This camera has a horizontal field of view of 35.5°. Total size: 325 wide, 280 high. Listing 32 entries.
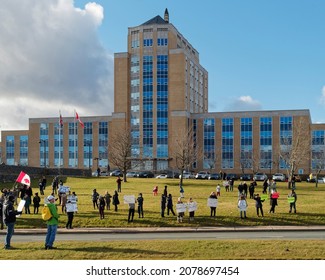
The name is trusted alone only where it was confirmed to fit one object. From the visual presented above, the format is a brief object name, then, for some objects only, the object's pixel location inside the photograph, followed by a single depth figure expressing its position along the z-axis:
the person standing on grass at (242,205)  29.86
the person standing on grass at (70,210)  25.73
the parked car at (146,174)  91.15
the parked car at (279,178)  79.14
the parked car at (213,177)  84.09
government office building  100.88
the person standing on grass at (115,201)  32.94
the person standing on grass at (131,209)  29.11
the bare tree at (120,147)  73.62
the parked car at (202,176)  87.90
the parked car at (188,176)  87.59
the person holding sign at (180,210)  28.78
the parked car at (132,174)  91.38
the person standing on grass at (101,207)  29.69
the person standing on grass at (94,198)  33.25
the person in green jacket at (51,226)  17.47
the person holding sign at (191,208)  29.33
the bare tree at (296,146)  62.28
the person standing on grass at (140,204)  30.09
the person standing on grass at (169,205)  31.03
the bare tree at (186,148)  73.35
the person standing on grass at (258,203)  30.66
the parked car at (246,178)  81.99
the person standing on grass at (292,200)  31.64
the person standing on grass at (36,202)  32.22
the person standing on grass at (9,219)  18.09
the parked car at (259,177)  81.44
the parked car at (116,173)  91.15
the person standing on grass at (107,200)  33.50
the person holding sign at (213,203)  30.73
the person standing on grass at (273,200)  31.89
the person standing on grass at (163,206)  30.34
